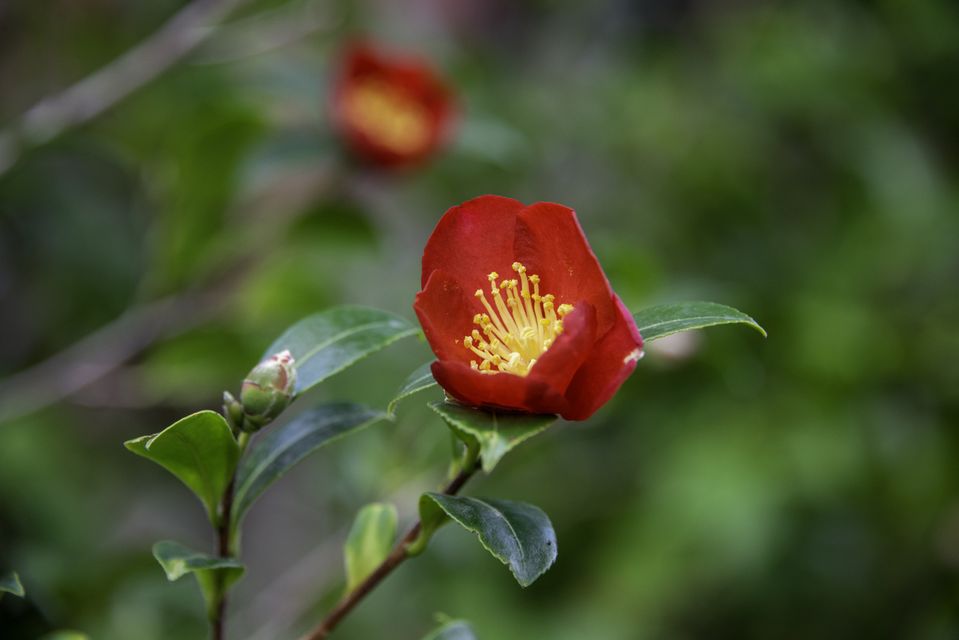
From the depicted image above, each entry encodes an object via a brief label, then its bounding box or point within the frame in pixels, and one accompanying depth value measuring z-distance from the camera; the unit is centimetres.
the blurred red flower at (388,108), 98
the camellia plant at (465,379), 68
